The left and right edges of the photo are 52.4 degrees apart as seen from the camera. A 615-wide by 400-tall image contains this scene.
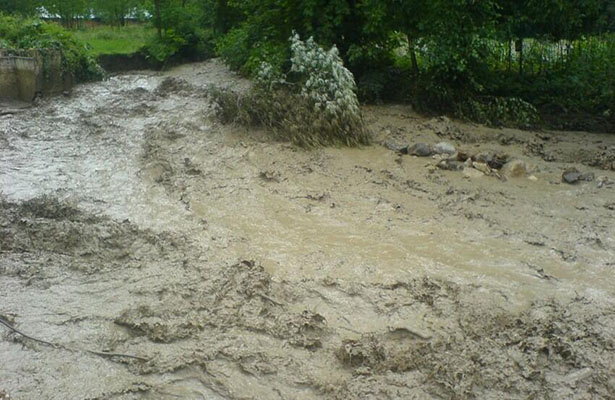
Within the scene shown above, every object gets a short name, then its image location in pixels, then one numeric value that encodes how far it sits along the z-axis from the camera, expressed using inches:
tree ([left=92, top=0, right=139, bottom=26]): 1113.2
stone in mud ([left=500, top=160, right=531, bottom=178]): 315.0
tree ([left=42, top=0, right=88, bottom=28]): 1050.7
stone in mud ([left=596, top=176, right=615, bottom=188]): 297.1
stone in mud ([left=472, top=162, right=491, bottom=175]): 319.6
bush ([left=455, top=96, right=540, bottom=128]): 419.2
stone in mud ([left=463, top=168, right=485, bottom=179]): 314.6
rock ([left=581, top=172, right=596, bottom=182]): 303.6
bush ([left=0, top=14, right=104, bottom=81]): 587.2
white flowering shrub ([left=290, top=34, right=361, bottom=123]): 370.9
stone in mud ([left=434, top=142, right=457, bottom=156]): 353.4
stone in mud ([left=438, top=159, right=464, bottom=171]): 327.0
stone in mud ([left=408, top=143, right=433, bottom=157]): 354.3
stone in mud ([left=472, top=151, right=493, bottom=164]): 331.3
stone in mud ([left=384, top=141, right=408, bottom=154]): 362.5
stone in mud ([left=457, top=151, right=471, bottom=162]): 339.0
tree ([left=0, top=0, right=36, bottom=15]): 917.2
